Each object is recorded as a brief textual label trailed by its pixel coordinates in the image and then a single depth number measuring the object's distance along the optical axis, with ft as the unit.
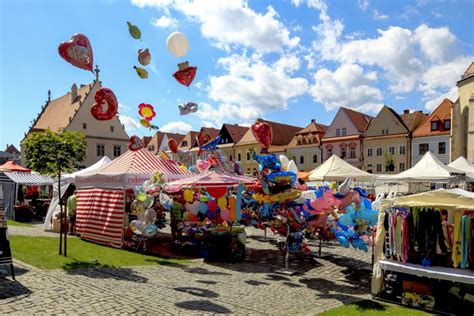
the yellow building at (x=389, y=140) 148.77
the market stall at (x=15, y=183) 71.29
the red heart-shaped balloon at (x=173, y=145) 55.83
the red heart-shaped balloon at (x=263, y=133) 40.70
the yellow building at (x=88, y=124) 167.22
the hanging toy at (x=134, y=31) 34.83
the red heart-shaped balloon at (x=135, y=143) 49.05
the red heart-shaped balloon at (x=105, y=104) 38.07
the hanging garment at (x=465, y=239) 23.97
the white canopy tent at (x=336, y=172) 67.51
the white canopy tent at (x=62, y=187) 58.03
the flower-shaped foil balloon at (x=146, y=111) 45.65
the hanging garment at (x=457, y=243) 24.23
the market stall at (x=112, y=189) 43.83
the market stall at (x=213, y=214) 38.67
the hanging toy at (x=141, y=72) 36.06
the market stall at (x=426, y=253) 23.80
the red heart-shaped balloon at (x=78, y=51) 32.49
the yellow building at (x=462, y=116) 123.95
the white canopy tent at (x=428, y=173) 61.72
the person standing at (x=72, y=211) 53.16
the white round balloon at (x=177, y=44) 38.05
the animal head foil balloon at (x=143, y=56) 37.52
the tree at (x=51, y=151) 35.65
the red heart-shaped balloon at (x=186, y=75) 40.68
